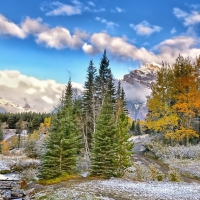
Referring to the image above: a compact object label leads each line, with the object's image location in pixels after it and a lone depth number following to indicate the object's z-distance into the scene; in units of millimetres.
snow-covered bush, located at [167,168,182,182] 26083
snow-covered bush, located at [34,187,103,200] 17609
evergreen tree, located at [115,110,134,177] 27766
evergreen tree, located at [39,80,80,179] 26594
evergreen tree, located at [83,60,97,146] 48781
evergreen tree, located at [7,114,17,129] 148500
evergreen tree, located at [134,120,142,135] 130675
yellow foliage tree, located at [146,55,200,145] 41406
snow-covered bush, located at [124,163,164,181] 27500
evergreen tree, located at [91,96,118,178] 27156
